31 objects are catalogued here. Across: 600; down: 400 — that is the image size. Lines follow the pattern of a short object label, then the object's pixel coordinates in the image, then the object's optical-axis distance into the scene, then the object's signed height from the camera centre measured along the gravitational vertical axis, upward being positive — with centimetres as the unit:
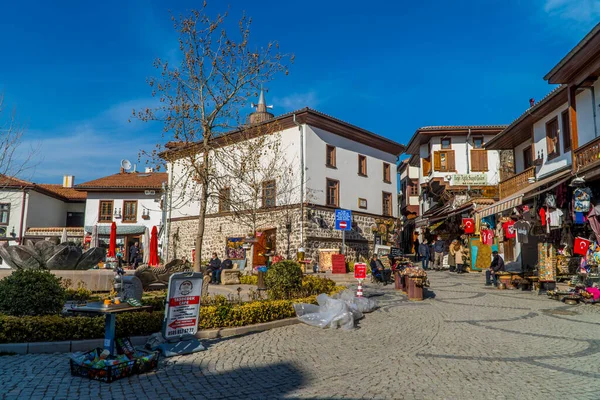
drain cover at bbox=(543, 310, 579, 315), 1088 -151
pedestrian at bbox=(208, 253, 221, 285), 1888 -97
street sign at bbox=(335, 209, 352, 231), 2232 +163
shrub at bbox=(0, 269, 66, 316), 706 -78
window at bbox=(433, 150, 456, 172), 3059 +617
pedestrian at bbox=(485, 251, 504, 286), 1641 -54
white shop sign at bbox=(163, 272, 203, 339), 673 -89
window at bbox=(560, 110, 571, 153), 1695 +469
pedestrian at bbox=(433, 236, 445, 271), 2448 -22
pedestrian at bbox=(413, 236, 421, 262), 3263 +38
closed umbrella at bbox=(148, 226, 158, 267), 1864 -12
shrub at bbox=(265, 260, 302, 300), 1064 -76
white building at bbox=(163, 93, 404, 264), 2483 +325
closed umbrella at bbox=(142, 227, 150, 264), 2226 +15
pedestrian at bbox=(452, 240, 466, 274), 2297 -32
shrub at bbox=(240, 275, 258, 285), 1802 -129
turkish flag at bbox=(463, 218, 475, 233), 2048 +118
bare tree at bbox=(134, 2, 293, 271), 1088 +344
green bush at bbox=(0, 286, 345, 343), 660 -126
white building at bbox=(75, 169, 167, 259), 3906 +384
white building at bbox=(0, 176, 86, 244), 3656 +272
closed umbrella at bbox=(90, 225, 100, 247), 1878 +28
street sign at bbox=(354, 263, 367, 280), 1217 -60
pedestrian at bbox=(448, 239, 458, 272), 2531 -30
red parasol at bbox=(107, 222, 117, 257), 2001 +22
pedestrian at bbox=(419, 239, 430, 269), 2368 -11
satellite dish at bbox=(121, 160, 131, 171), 4362 +814
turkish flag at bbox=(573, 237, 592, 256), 1330 +17
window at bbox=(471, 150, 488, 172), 3028 +614
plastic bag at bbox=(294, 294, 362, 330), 897 -136
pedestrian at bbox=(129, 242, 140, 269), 2533 -57
